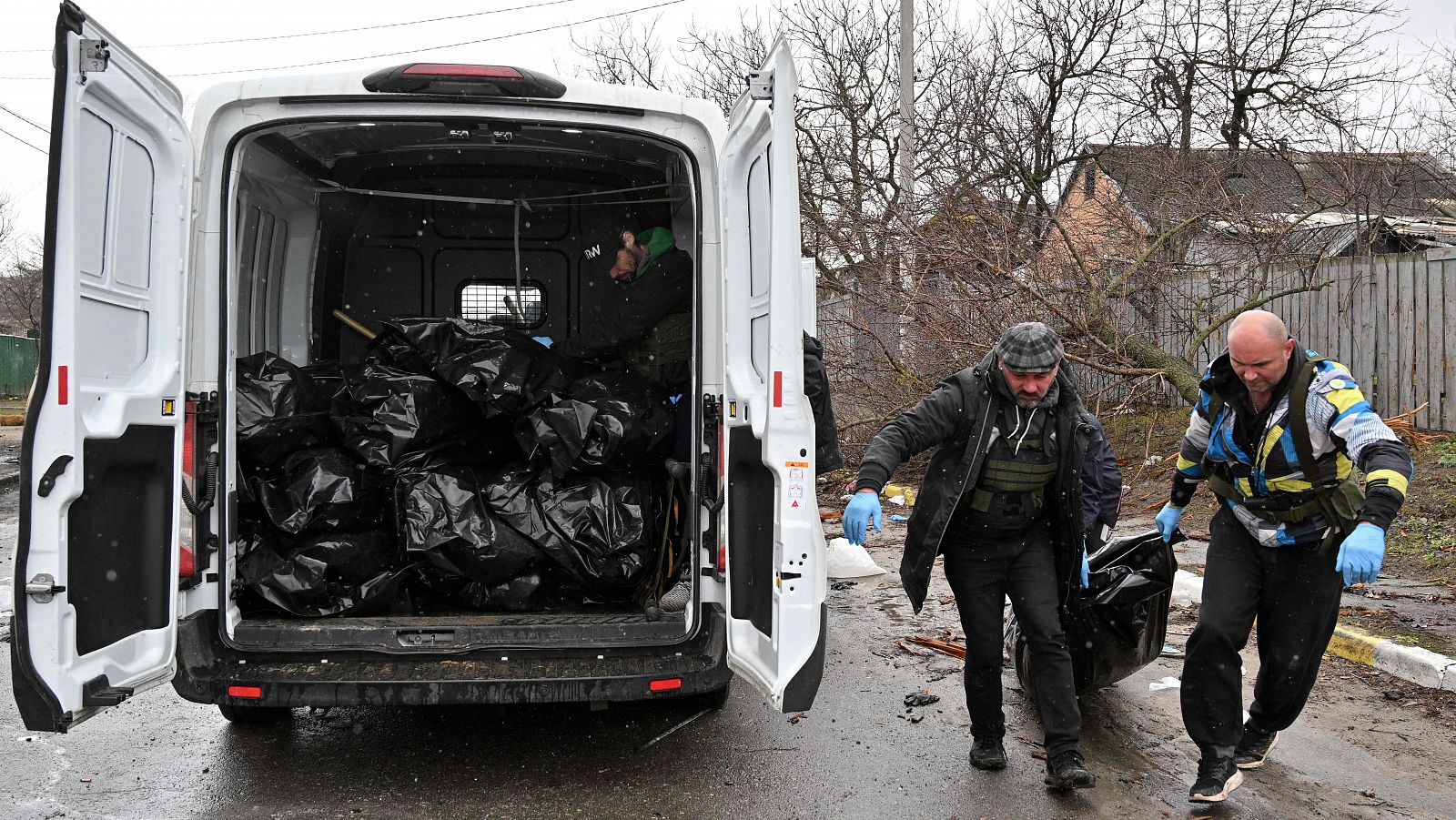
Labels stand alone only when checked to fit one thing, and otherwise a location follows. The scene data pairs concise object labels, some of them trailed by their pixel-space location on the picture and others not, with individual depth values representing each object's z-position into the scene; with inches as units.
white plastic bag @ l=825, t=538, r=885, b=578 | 284.0
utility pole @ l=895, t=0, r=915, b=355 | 418.3
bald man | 133.0
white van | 114.5
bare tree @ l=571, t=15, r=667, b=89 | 911.7
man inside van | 200.1
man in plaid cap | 146.3
